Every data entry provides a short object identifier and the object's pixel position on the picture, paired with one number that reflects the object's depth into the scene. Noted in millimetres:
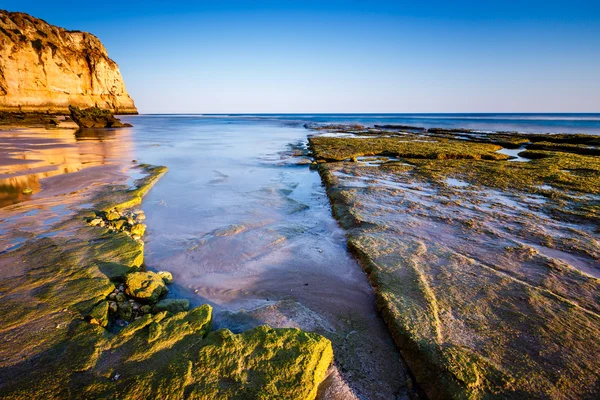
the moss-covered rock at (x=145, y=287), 3674
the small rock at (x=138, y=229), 5902
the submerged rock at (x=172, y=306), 3514
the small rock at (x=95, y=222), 5773
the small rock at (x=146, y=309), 3515
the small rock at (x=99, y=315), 3088
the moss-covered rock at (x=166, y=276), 4309
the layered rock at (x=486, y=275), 2682
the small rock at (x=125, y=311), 3398
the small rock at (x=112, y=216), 6248
